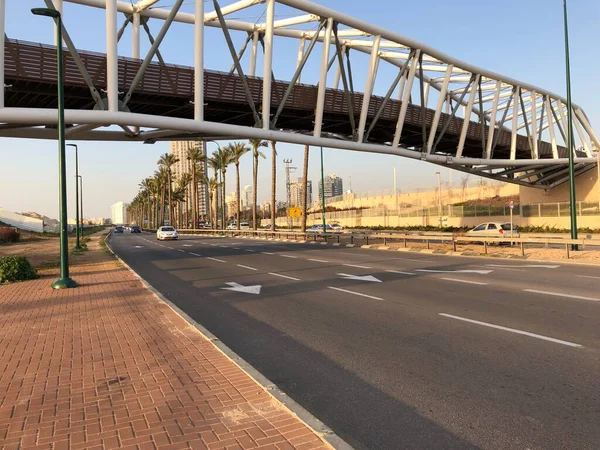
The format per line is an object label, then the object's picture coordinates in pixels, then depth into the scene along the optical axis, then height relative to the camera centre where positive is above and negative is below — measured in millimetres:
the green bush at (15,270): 15703 -1468
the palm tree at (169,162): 98562 +12960
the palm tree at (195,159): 82625 +11303
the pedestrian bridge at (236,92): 19062 +6692
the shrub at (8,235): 49562 -946
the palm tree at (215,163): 74000 +9460
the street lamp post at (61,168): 13727 +1627
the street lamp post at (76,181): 40612 +4083
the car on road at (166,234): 50712 -1054
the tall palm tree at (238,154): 68250 +9835
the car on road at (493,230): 30694 -673
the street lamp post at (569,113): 24109 +5431
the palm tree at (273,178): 52469 +4988
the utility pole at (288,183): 92000 +11464
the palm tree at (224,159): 70669 +9581
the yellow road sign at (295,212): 49344 +1091
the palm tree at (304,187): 44866 +3410
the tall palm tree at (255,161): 59950 +7864
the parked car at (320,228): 60675 -733
